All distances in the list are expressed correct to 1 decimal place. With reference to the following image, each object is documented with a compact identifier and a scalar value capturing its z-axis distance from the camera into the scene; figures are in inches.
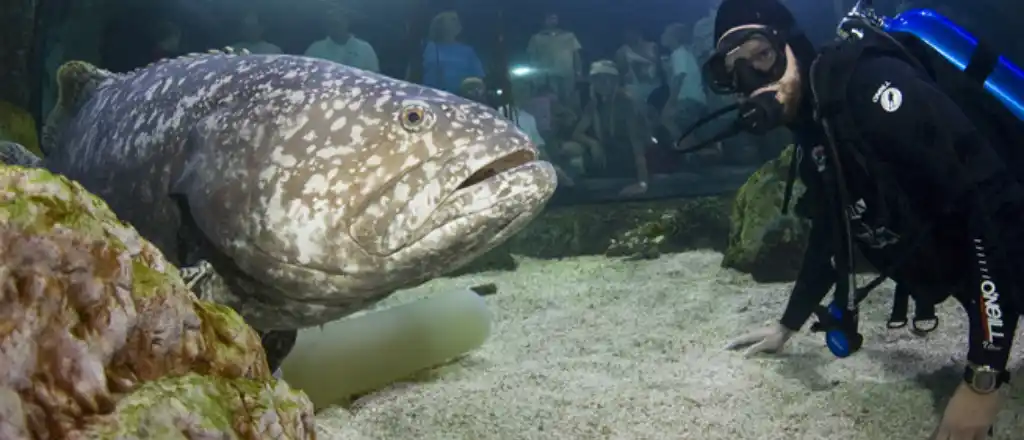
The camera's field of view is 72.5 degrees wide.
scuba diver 91.4
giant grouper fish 76.0
